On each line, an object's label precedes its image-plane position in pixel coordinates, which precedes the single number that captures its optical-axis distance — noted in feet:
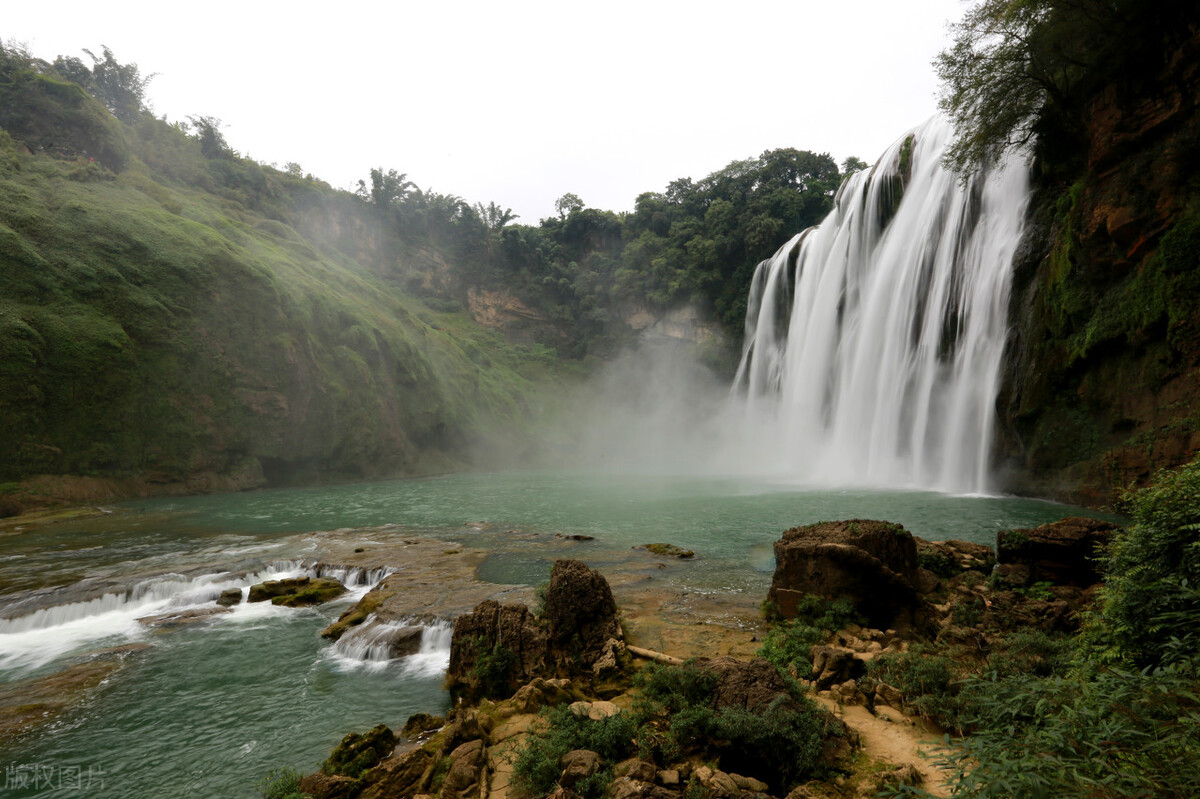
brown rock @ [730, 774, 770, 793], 13.50
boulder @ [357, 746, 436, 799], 15.65
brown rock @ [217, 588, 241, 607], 35.50
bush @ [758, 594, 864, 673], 21.29
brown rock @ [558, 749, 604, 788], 14.20
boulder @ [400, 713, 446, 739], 19.89
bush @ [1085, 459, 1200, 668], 12.27
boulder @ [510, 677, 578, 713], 19.21
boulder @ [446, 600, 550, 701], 22.00
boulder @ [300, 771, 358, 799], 15.74
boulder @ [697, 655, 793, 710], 15.52
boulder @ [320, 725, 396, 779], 17.22
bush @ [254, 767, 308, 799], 15.72
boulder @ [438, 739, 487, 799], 15.05
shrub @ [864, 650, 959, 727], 16.01
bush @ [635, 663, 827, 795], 14.14
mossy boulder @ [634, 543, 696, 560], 43.04
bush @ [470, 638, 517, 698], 21.86
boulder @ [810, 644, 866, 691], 19.36
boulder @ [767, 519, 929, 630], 25.36
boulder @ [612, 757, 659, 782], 13.74
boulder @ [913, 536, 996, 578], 32.53
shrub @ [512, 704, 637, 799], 14.40
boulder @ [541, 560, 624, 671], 22.94
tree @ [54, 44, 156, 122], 148.36
